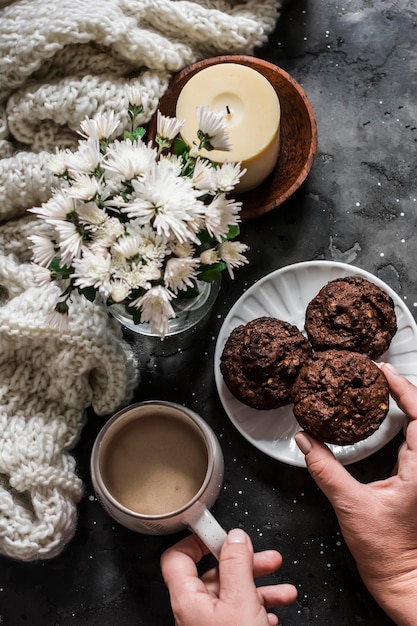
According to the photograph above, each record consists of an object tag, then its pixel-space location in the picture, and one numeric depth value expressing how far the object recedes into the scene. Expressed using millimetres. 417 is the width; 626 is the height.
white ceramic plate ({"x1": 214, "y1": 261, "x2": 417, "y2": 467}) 1038
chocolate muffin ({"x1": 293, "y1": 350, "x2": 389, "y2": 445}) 928
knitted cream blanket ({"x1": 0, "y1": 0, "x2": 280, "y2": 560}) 1017
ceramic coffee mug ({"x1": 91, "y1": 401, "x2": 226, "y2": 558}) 972
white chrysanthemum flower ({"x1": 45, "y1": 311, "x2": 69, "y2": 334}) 798
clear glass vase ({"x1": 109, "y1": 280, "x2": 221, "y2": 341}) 1040
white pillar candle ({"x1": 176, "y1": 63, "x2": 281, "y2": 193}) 1000
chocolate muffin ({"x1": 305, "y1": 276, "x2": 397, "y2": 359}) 989
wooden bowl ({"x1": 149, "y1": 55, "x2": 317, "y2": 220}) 1066
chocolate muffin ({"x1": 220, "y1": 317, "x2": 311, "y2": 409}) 985
